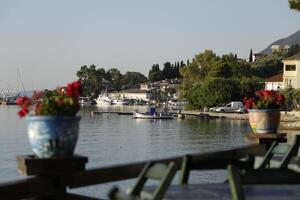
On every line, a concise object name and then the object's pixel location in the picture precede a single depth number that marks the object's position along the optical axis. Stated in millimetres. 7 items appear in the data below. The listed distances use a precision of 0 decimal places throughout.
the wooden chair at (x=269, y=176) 10330
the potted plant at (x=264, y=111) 17305
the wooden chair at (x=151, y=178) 7265
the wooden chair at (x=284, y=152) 10909
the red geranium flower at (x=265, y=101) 17546
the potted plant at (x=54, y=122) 9150
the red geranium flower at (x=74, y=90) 9543
